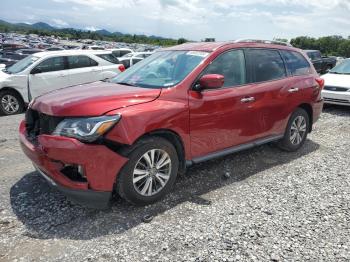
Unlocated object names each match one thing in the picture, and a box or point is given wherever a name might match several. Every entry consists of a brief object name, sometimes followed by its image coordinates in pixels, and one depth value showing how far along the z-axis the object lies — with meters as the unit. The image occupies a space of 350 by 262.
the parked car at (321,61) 20.14
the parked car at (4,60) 17.58
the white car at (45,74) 9.63
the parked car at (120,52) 21.66
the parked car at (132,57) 16.61
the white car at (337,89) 9.98
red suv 3.59
